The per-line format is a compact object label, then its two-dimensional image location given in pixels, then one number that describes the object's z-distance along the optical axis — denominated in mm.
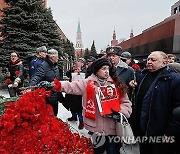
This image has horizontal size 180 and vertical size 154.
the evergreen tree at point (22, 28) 7816
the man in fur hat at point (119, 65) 2385
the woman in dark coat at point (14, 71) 3412
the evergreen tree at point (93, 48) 40451
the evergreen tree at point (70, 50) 25524
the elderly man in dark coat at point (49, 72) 2374
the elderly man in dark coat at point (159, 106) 1710
